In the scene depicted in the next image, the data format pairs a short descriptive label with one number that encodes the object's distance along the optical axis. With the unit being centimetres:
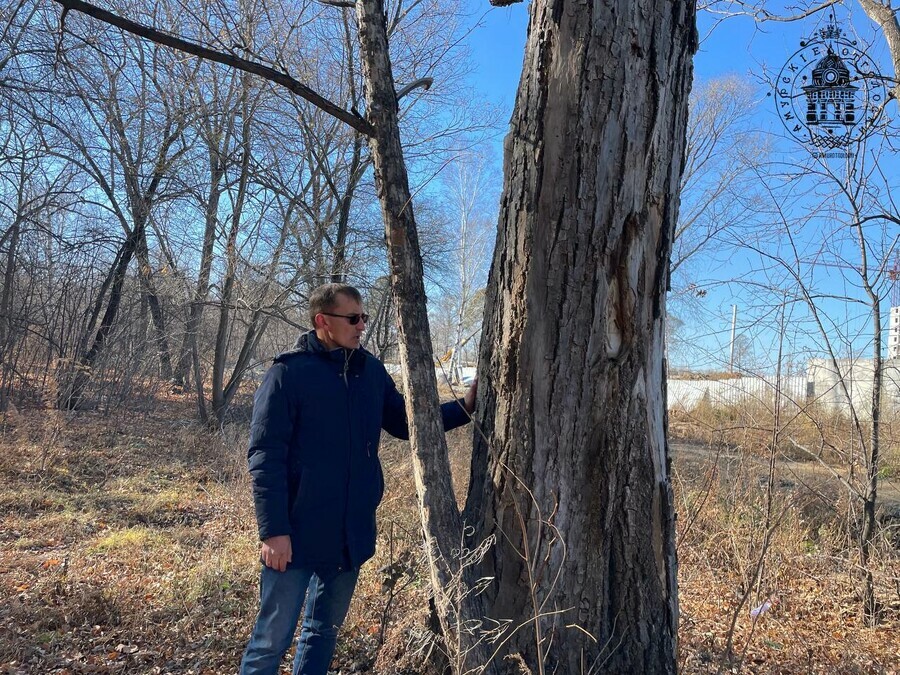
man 231
